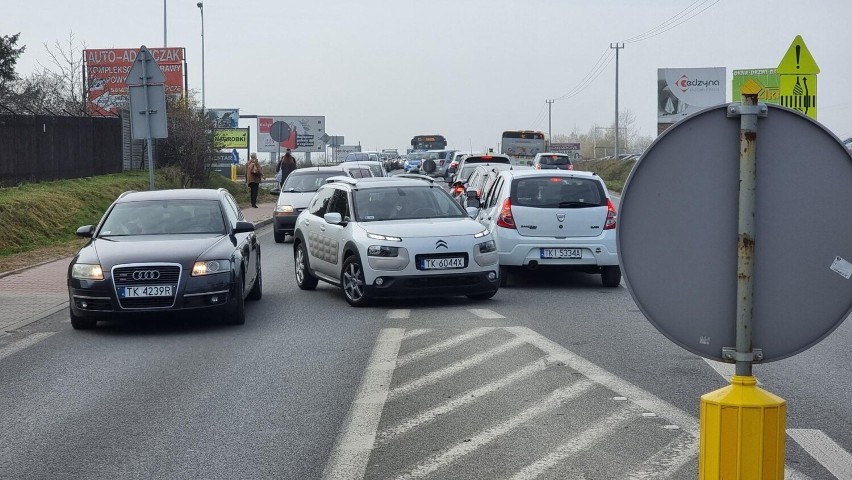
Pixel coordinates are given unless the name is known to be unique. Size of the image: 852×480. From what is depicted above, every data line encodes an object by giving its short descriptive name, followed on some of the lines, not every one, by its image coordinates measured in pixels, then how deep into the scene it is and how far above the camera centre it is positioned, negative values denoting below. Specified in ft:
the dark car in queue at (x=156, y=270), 37.42 -3.65
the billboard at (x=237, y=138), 224.74 +3.09
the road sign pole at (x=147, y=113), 61.77 +2.10
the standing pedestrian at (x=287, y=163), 115.85 -0.80
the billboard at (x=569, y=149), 376.68 +2.35
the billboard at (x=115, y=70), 176.55 +12.48
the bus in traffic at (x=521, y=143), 239.30 +2.56
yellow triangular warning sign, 55.98 +4.50
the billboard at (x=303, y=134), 260.01 +4.52
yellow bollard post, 12.78 -2.94
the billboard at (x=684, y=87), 245.86 +14.38
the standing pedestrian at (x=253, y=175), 116.26 -2.01
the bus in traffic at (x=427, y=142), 330.30 +3.65
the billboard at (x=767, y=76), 216.86 +15.12
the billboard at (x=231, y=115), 215.31 +7.13
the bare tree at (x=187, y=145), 126.00 +0.96
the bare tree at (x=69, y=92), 138.92 +8.05
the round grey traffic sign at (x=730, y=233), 12.54 -0.81
